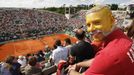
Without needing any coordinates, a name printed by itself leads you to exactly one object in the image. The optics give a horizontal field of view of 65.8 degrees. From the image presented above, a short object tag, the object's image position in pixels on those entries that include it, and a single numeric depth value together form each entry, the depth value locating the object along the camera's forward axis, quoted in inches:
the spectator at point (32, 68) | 79.2
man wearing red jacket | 20.7
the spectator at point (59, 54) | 76.6
